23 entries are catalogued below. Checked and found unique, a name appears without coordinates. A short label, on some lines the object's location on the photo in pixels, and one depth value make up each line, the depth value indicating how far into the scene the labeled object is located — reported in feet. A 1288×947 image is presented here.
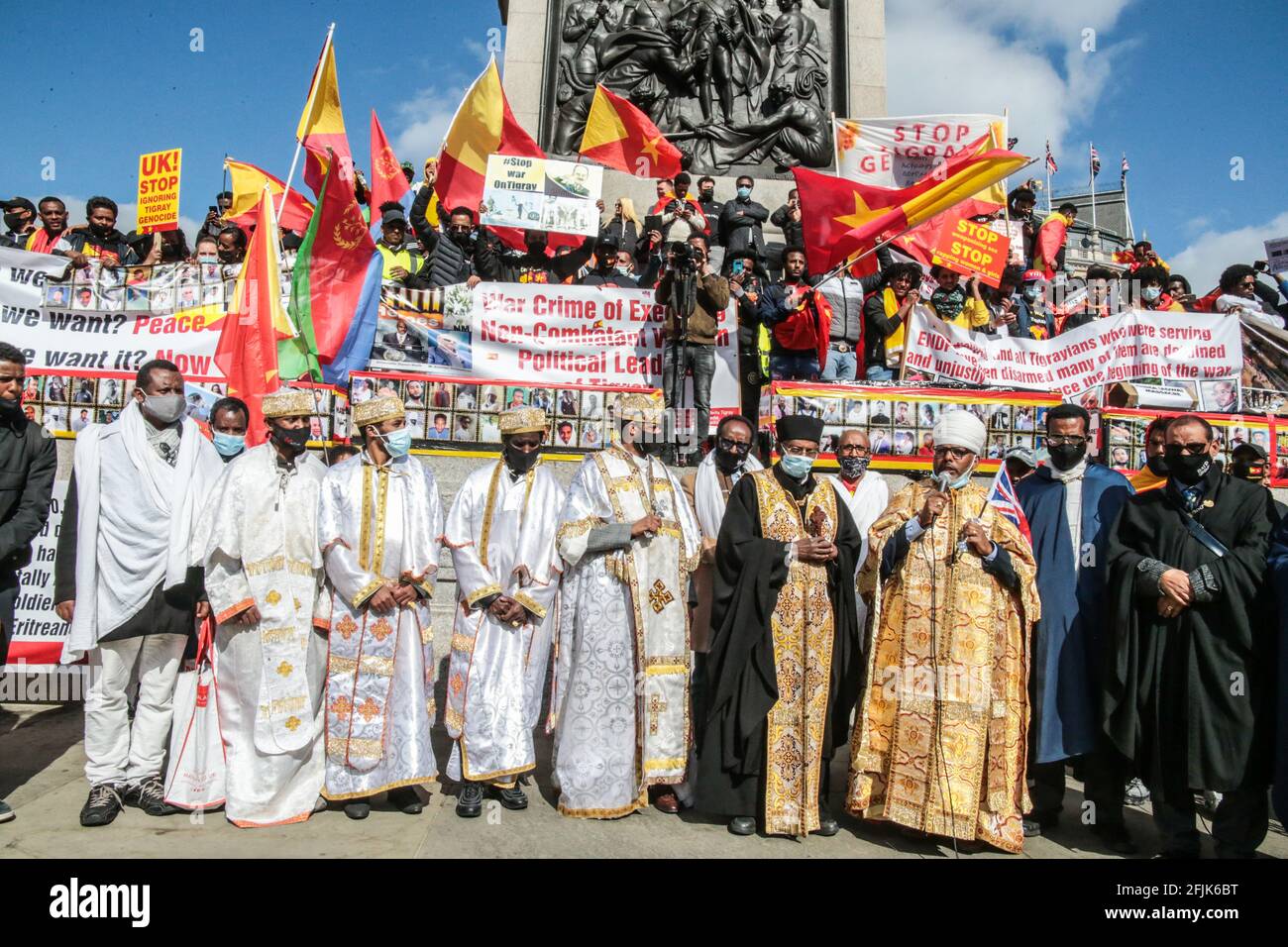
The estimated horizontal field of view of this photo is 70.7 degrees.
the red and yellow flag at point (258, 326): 20.08
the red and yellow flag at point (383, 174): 35.68
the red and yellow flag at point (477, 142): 31.60
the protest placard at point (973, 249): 30.07
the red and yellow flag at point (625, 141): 34.73
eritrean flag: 21.71
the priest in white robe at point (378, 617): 15.51
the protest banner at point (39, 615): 21.24
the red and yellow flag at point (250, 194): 35.99
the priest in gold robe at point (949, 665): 14.73
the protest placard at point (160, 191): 31.48
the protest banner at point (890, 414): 26.30
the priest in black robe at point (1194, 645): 13.84
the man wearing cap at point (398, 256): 30.89
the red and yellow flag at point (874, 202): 26.86
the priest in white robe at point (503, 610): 16.11
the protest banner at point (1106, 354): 30.19
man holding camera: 27.30
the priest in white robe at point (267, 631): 15.17
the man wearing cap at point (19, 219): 31.17
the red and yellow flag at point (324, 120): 23.13
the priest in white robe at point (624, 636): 16.01
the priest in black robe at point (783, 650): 15.35
